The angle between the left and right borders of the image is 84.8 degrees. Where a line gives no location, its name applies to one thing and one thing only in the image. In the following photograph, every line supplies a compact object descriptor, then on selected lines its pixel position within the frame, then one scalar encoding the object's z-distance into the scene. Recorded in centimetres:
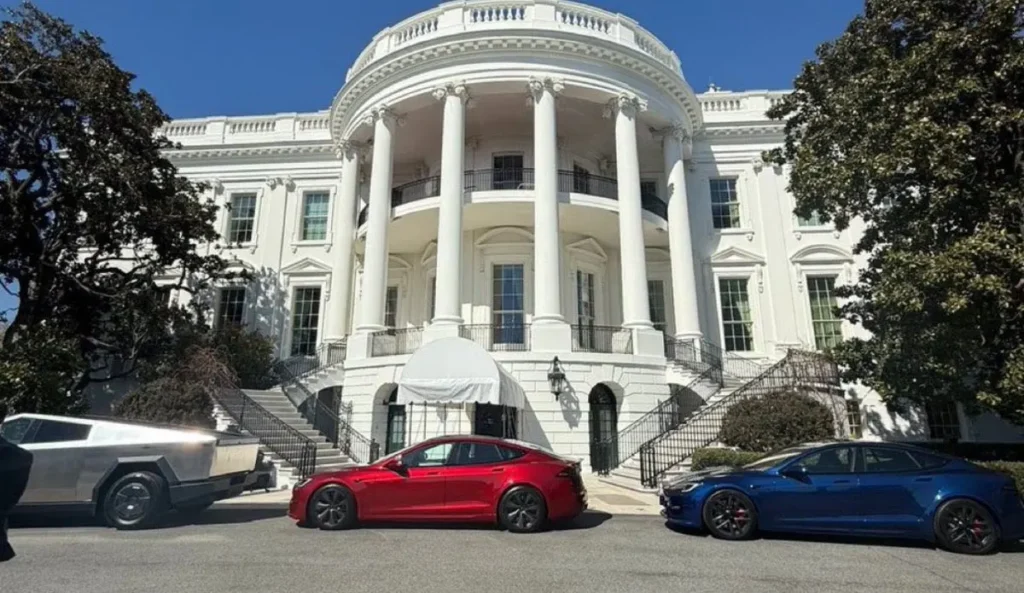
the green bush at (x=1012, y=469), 905
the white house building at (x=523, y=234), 1603
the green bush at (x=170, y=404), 1410
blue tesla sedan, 687
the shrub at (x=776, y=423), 1227
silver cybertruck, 784
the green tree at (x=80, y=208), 1452
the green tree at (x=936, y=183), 932
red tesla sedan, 792
